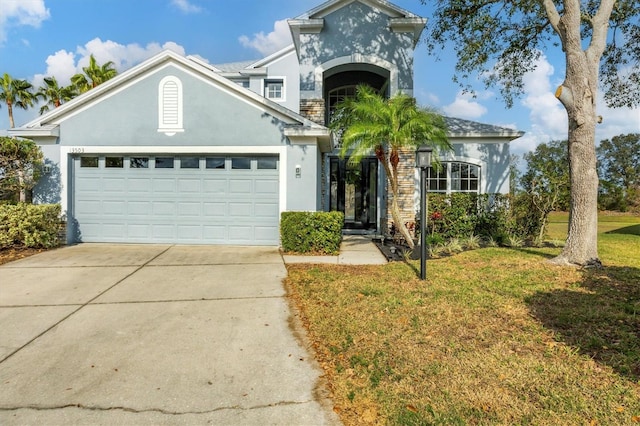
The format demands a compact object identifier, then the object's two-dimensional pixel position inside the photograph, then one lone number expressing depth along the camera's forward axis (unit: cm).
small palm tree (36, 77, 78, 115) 2570
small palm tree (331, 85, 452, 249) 809
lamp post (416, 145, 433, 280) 628
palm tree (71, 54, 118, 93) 2411
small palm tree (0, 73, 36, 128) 2700
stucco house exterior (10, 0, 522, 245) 950
